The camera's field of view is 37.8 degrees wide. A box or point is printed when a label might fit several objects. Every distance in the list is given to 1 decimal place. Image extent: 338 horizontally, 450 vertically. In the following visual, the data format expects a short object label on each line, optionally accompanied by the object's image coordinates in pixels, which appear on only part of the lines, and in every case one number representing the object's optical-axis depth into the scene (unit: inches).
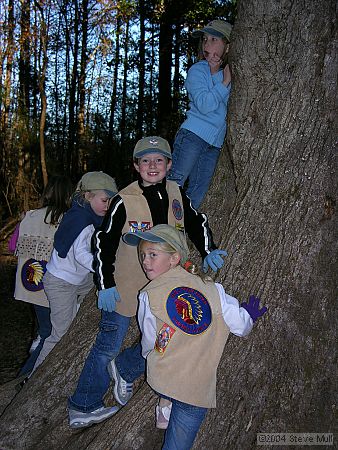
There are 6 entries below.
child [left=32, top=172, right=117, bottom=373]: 144.1
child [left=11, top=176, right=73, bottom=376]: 169.0
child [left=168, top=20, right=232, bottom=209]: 143.0
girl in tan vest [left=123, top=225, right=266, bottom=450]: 99.6
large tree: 112.2
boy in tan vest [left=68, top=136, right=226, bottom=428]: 120.9
